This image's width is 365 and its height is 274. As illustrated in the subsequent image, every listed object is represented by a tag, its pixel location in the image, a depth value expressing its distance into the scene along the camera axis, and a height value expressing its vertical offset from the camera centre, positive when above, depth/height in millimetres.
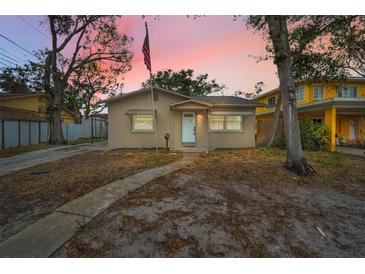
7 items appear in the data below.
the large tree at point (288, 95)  5945 +1316
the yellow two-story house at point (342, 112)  14124 +1790
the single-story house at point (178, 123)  11594 +763
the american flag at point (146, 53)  8016 +3492
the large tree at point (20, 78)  26203 +8131
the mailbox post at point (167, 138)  11147 -228
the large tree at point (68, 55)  14930 +7294
